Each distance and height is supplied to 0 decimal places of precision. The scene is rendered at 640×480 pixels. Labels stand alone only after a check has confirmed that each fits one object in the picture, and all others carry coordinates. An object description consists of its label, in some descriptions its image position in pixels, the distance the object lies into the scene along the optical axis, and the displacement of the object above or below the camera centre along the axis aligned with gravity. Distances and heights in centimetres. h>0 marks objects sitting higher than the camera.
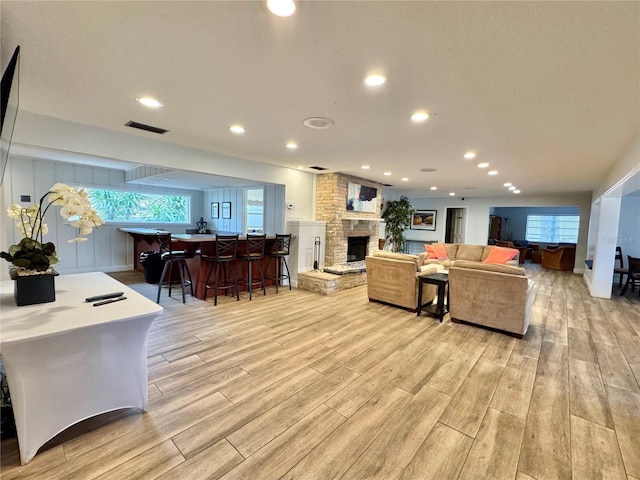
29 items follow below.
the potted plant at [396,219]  866 +15
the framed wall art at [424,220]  1119 +20
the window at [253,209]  691 +26
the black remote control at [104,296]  178 -53
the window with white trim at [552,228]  1109 +3
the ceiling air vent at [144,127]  306 +100
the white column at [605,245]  527 -27
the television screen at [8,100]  155 +63
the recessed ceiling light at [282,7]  127 +98
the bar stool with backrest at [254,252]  467 -55
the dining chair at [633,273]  542 -81
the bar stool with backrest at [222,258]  436 -62
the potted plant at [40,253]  163 -24
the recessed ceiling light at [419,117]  254 +100
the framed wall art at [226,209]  755 +24
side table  391 -89
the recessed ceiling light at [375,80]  191 +99
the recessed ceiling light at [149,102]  239 +99
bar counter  465 -70
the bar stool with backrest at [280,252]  519 -59
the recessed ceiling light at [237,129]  306 +100
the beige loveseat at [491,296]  332 -85
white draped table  144 -83
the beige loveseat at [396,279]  419 -86
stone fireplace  586 +16
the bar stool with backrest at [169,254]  417 -57
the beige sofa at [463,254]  654 -65
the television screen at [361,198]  621 +58
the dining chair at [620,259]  632 -63
